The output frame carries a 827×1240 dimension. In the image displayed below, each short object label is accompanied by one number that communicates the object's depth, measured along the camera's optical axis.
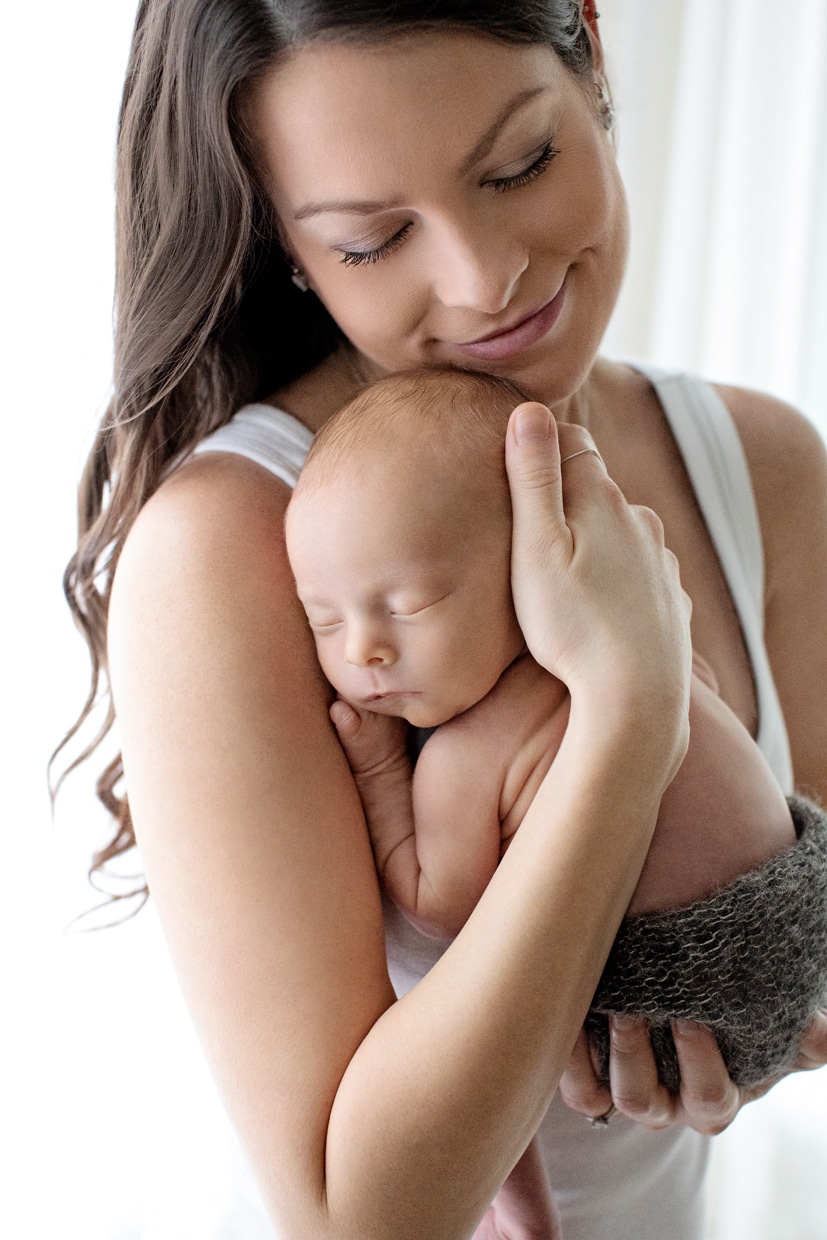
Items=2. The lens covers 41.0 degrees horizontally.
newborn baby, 1.01
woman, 0.87
